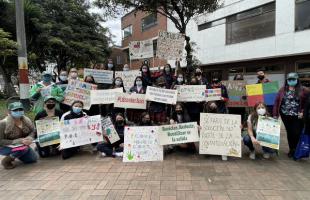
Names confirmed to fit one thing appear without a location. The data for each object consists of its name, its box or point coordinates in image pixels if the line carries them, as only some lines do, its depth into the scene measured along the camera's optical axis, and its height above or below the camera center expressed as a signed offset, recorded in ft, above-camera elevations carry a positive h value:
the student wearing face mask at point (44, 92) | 14.77 -0.02
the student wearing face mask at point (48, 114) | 13.81 -1.75
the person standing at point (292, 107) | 12.87 -1.36
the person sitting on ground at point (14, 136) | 12.27 -3.06
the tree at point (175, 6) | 21.15 +9.92
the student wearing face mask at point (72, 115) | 13.69 -1.81
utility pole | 21.42 +4.65
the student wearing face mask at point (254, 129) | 13.12 -2.93
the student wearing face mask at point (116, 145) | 13.89 -4.22
